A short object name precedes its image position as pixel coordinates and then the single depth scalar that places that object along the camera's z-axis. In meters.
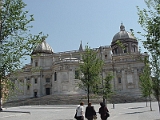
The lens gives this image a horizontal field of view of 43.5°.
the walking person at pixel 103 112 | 11.87
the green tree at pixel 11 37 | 12.14
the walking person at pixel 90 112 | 11.86
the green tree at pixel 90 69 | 21.28
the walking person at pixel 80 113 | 12.15
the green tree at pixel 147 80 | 23.91
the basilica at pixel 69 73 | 58.38
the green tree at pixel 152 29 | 10.76
